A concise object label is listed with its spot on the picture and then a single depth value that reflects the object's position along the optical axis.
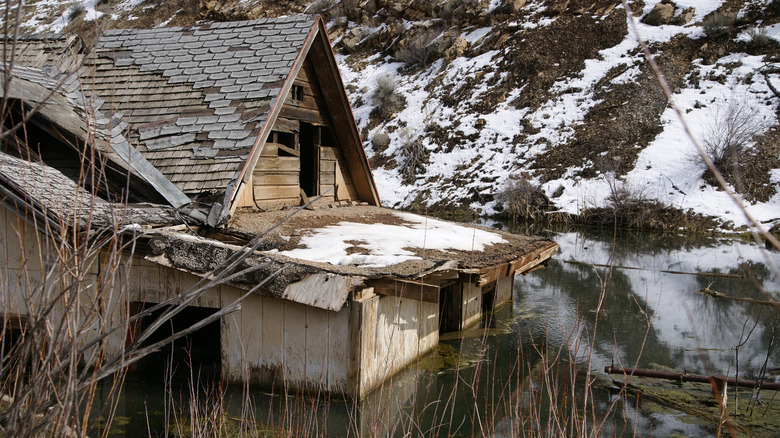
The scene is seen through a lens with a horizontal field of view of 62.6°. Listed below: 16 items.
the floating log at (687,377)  6.51
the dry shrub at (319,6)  37.91
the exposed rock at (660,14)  28.83
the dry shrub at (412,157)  26.03
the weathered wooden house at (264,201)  6.11
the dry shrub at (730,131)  20.89
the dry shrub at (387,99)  30.23
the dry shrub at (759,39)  25.66
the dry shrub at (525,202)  21.16
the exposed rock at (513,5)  32.88
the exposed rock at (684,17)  28.56
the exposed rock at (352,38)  35.56
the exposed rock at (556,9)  31.88
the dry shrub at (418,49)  32.84
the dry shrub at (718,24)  26.80
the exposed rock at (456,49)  32.44
